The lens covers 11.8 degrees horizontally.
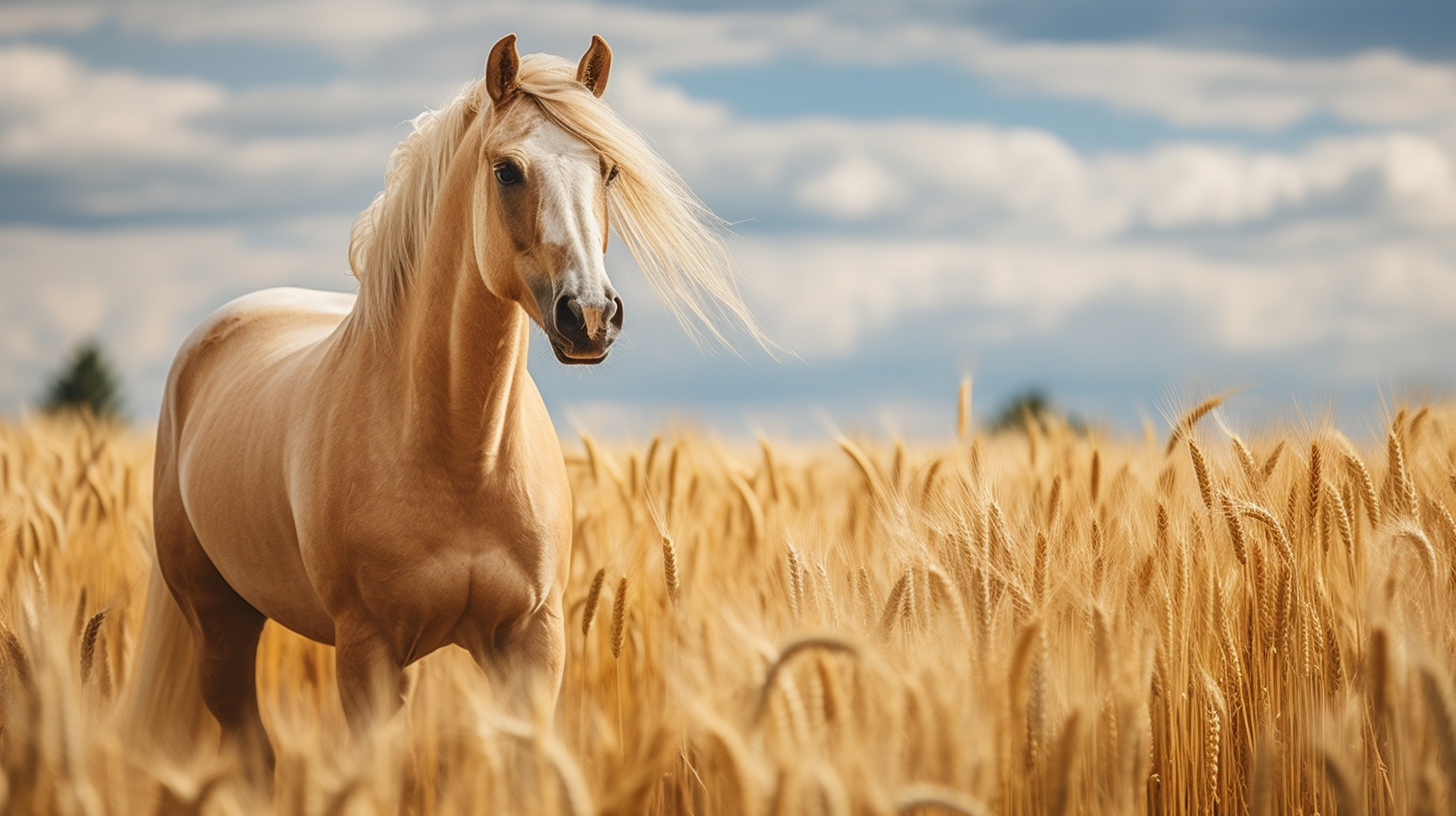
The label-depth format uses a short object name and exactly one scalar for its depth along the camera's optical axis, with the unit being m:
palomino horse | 9.77
